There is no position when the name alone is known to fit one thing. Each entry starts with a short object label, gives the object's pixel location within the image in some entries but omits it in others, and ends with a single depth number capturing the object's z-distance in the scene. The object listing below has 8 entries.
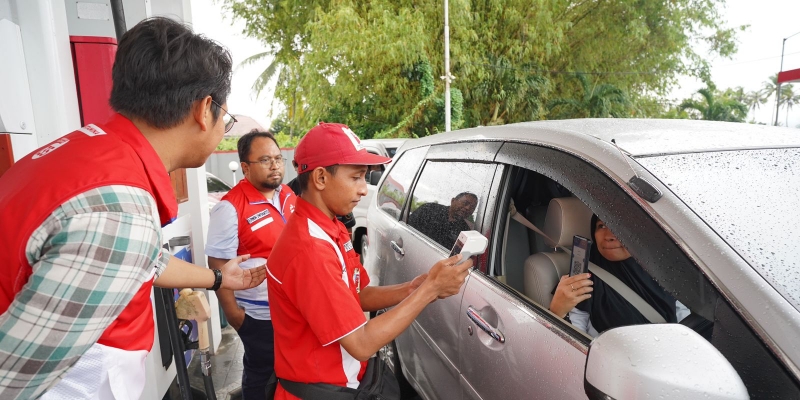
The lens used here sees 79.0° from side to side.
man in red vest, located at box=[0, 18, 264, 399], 0.86
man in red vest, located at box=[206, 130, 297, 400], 2.50
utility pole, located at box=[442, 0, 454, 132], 14.93
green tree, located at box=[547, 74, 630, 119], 16.50
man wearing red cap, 1.39
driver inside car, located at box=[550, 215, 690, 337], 1.78
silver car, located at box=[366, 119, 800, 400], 0.98
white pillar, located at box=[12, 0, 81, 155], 1.81
